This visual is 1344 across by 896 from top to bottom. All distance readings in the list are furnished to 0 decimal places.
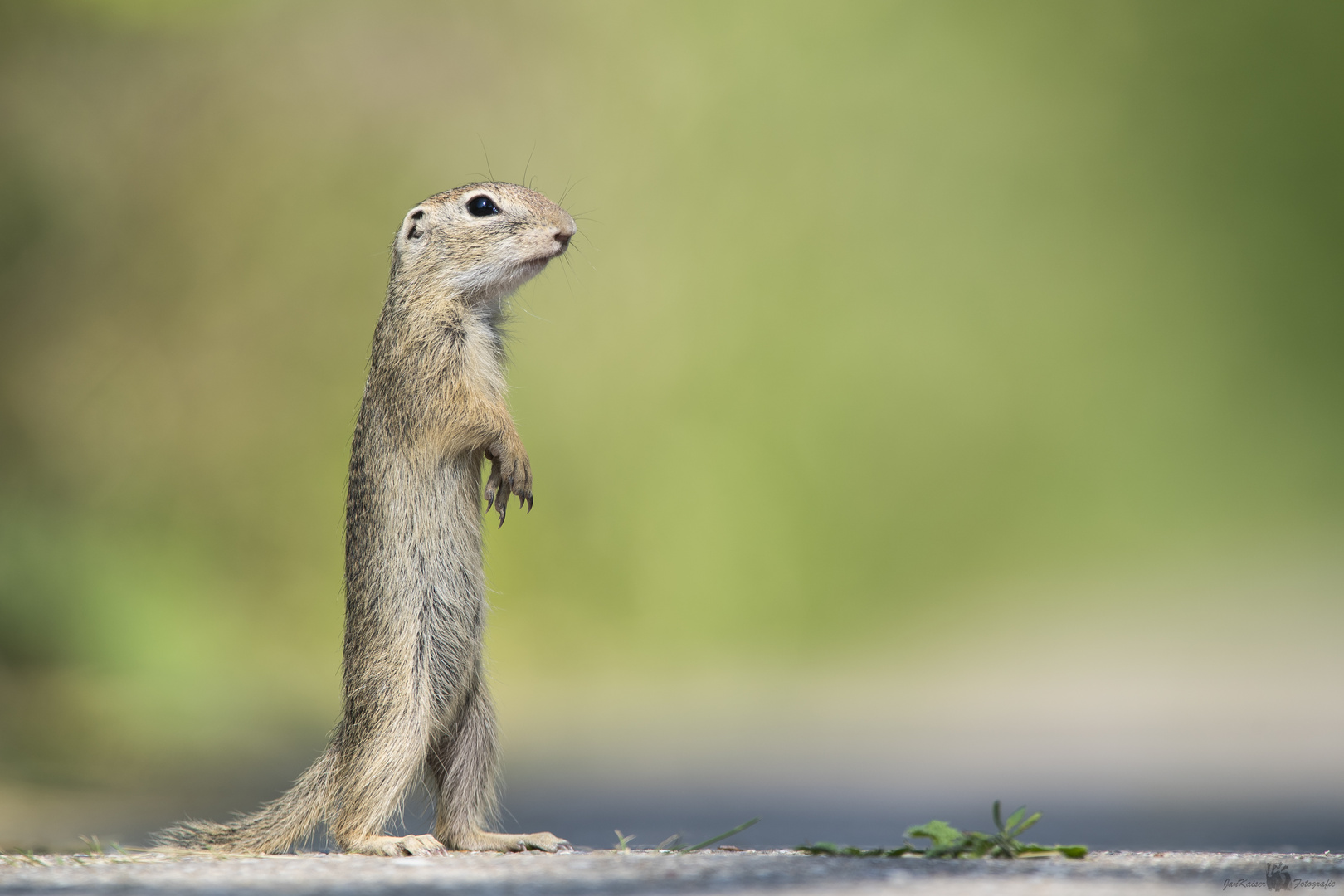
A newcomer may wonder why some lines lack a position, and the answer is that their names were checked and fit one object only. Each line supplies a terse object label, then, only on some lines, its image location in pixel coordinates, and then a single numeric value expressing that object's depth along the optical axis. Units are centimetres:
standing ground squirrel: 837
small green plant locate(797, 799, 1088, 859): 698
